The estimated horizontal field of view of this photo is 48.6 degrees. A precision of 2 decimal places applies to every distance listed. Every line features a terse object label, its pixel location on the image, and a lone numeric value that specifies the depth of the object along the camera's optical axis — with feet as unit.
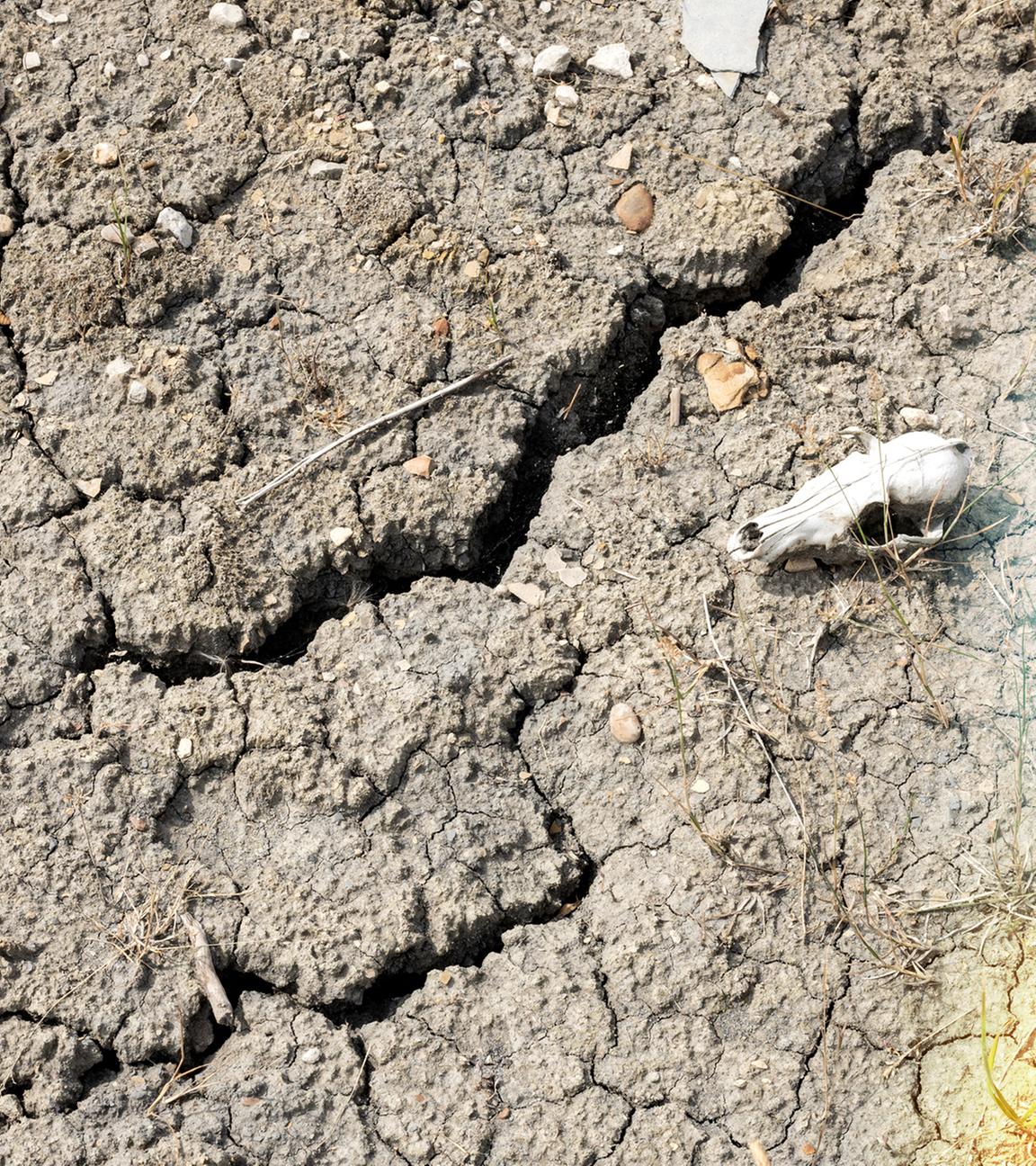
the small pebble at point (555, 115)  10.50
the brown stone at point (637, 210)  10.21
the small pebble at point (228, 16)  10.69
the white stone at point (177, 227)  10.05
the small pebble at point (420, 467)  9.36
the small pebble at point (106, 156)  10.27
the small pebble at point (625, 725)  8.71
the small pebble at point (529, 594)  9.15
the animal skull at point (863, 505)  8.86
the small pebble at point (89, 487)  9.35
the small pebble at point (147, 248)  9.93
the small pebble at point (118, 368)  9.59
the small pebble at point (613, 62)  10.65
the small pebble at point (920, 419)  9.45
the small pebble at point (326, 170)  10.24
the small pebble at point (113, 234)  9.97
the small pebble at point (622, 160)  10.36
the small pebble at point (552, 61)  10.59
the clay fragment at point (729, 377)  9.66
